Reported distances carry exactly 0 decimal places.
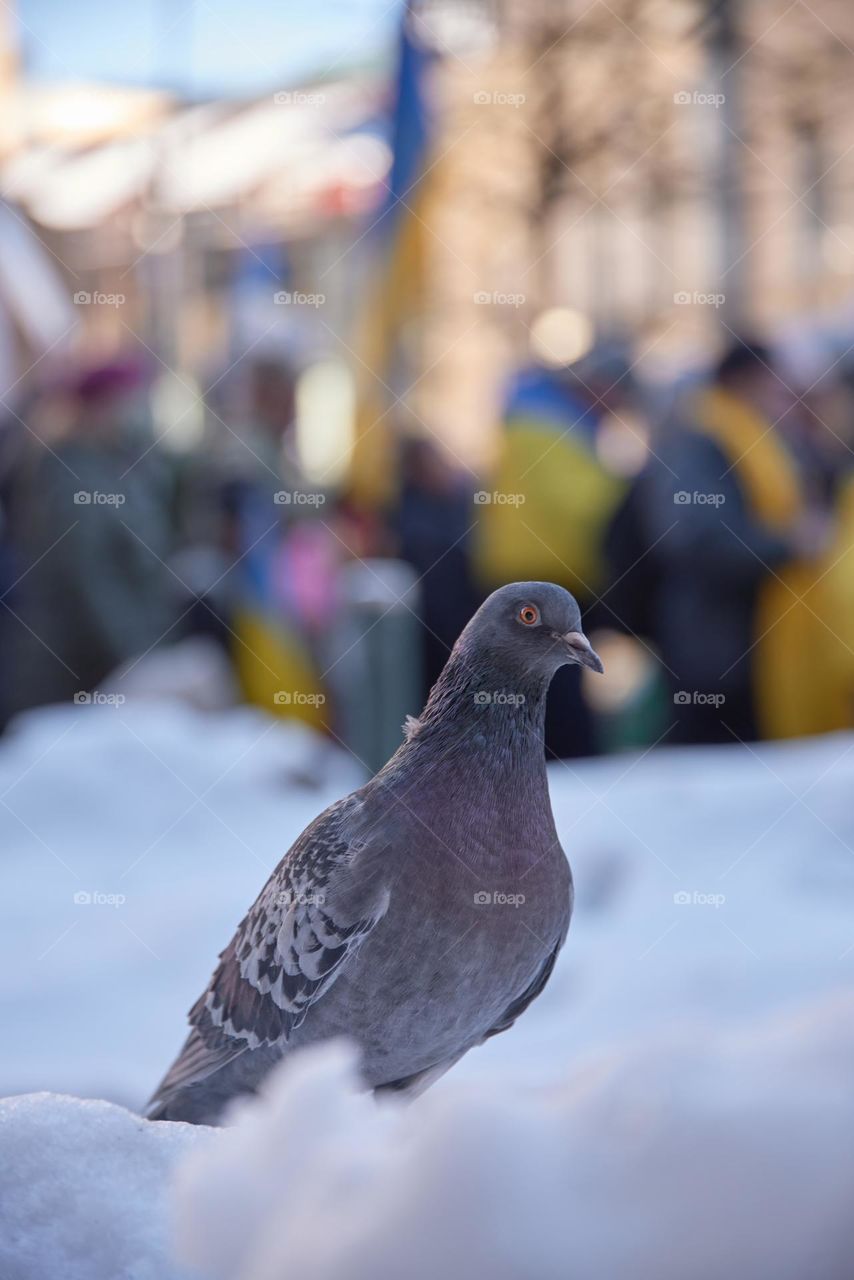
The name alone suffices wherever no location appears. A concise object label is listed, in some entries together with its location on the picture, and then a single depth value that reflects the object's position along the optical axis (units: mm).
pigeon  1854
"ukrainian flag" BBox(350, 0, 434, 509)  7035
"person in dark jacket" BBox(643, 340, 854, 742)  5664
